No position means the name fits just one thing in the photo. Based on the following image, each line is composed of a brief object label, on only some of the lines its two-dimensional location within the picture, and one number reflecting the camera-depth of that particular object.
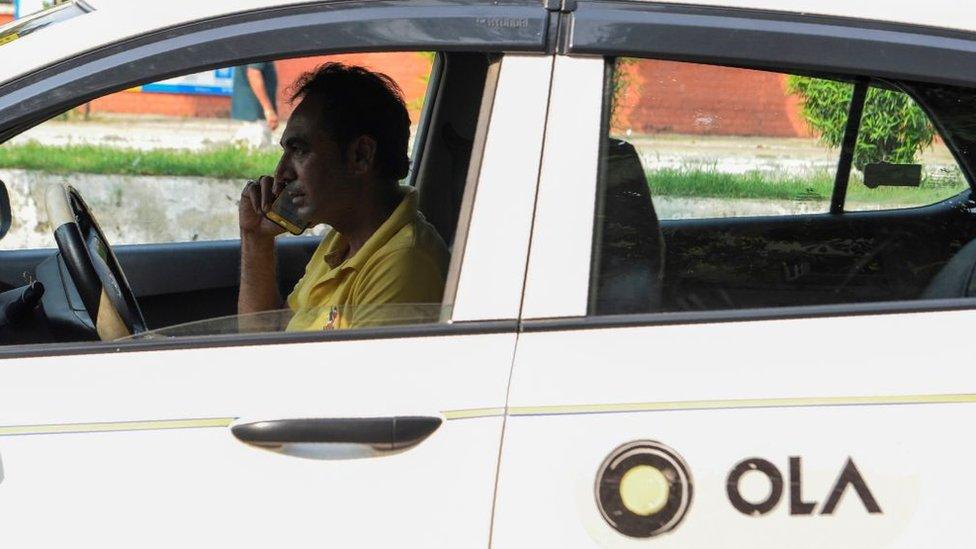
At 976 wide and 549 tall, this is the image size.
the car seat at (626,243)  6.03
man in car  6.51
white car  5.93
